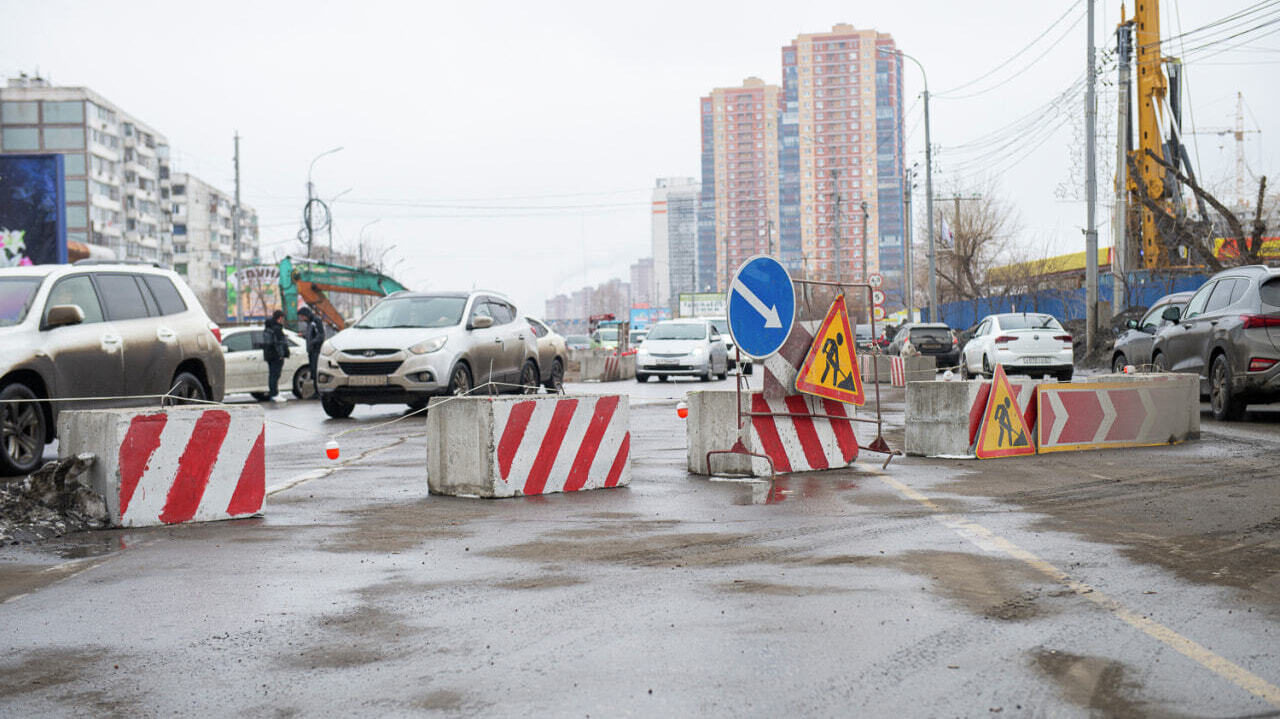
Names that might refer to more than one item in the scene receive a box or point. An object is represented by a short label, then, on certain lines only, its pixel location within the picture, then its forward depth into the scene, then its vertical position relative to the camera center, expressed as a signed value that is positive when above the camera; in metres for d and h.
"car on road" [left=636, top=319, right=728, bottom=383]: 32.84 -0.56
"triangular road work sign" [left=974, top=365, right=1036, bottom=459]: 11.85 -0.99
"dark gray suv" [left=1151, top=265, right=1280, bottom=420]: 14.91 -0.22
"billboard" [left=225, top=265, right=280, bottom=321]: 85.42 +3.74
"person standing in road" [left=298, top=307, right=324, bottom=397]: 23.62 +0.07
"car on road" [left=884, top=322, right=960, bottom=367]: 38.41 -0.48
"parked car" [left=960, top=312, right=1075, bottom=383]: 27.39 -0.55
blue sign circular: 10.36 +0.18
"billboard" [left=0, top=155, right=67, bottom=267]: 34.97 +3.72
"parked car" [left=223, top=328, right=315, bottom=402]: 24.89 -0.56
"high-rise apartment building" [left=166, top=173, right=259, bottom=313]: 143.00 +12.09
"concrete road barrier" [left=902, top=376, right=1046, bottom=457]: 11.84 -0.84
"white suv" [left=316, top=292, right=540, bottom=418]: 17.47 -0.24
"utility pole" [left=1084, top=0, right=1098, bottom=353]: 32.50 +3.84
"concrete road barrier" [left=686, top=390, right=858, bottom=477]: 10.54 -0.88
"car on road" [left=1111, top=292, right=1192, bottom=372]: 19.06 -0.28
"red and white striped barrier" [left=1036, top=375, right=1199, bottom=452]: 12.46 -0.93
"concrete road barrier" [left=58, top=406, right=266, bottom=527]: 8.06 -0.80
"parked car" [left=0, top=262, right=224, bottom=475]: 10.65 -0.03
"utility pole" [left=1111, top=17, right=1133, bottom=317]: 34.56 +3.90
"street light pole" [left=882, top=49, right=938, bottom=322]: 50.47 +5.17
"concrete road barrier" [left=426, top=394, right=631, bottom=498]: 9.28 -0.85
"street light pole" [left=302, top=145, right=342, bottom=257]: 47.16 +4.56
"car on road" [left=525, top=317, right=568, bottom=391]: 21.31 -0.46
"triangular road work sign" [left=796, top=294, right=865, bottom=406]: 10.50 -0.31
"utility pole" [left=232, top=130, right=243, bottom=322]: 57.75 +4.90
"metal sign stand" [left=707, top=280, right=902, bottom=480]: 10.34 -0.96
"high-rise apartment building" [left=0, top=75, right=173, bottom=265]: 110.38 +17.60
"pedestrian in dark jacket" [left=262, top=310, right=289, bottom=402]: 23.56 -0.16
